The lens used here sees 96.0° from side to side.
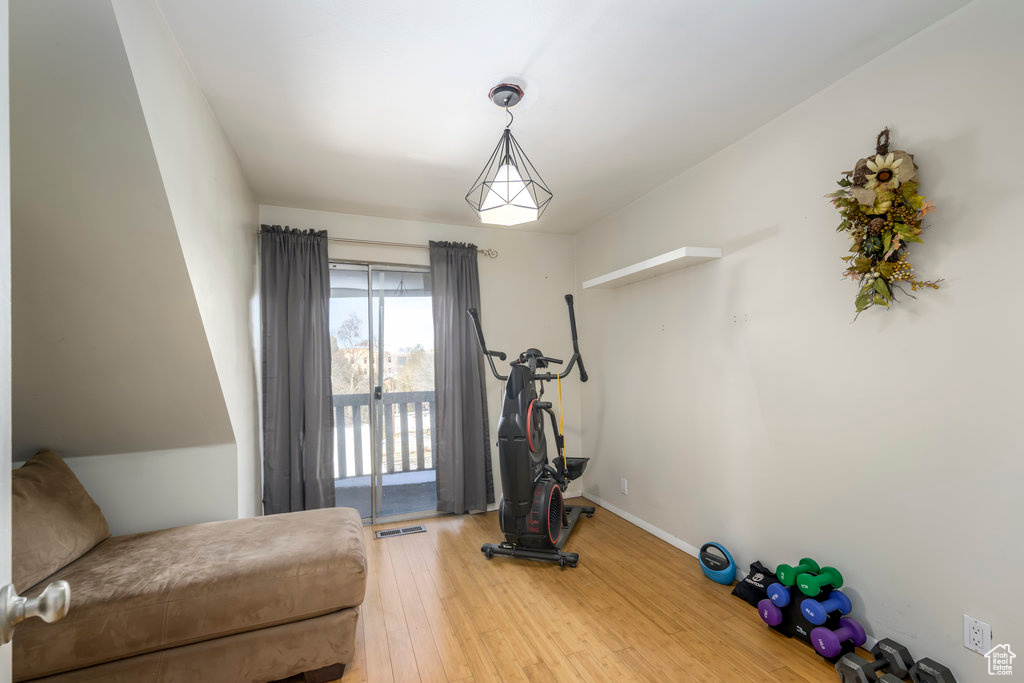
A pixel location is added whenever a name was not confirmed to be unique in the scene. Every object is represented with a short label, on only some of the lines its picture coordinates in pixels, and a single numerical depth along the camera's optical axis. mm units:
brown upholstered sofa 1607
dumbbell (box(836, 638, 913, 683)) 1770
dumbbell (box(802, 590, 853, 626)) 1989
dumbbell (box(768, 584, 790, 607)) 2135
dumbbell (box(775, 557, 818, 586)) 2172
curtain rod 3769
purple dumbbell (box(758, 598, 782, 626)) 2145
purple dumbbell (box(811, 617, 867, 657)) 1911
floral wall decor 1794
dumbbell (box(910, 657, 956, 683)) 1701
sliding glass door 3730
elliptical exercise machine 2973
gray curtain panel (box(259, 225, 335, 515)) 3336
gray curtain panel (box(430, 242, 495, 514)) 3854
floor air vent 3519
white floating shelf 2701
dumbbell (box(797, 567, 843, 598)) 2068
